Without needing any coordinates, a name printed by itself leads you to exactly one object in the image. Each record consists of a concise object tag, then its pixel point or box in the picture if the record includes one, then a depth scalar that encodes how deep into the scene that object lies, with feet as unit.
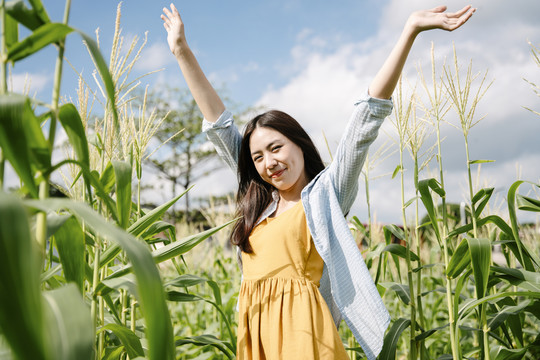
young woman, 6.15
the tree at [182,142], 61.26
